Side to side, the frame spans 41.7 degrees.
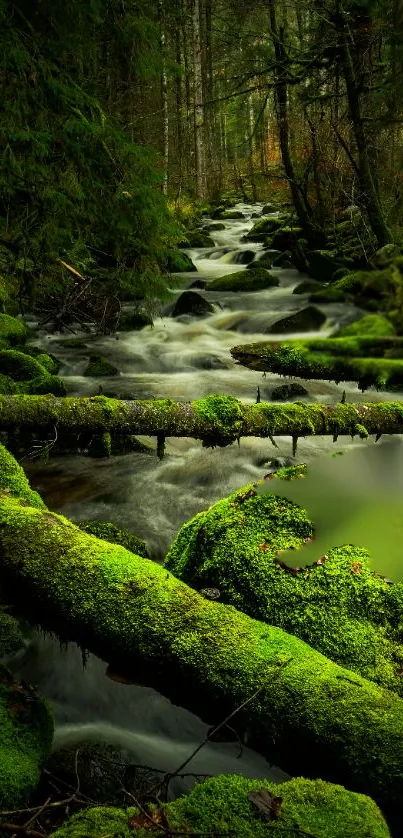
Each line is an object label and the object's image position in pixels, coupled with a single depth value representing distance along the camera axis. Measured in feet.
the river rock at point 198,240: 72.23
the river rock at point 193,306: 43.12
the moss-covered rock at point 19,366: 24.99
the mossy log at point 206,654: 8.00
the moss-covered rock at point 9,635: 12.50
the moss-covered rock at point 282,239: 57.52
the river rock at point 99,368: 33.58
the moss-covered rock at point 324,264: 42.71
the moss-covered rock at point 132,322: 41.09
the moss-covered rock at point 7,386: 20.97
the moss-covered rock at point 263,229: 72.31
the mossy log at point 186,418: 15.58
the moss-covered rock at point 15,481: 13.64
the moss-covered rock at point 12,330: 30.18
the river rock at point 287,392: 29.32
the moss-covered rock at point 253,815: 6.64
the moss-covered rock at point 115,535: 15.40
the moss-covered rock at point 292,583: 10.00
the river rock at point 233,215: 92.07
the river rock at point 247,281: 47.37
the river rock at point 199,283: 51.06
